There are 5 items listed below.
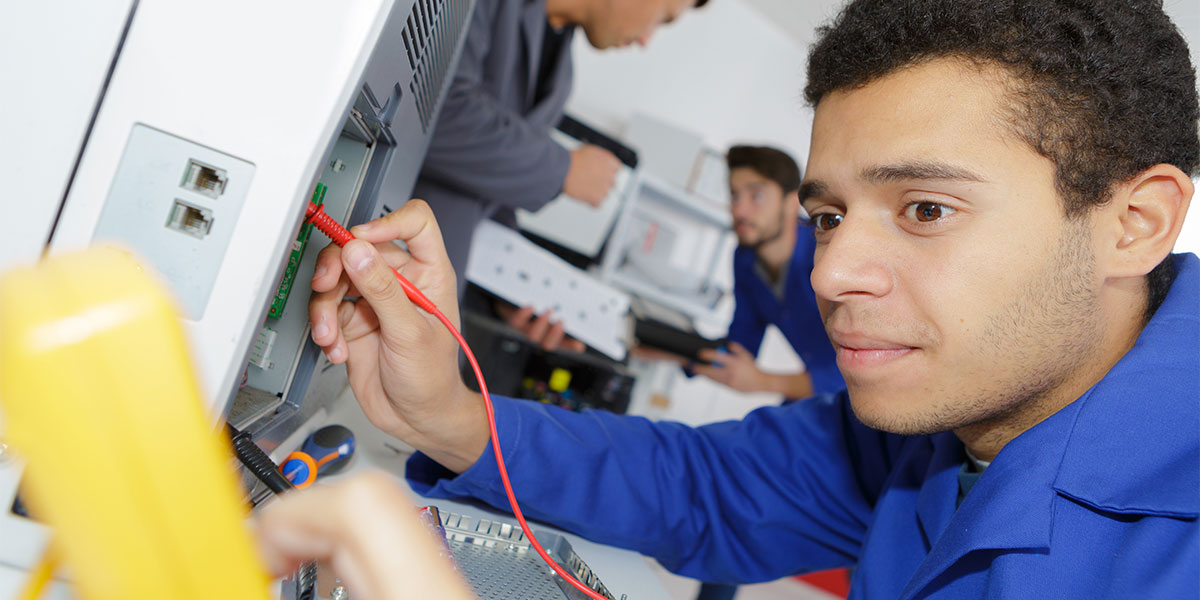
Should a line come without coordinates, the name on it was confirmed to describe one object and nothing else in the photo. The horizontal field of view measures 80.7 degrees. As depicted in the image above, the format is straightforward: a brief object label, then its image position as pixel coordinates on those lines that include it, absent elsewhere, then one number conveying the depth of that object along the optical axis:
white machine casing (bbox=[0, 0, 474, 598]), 0.37
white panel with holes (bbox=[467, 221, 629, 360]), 1.51
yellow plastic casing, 0.20
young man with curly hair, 0.58
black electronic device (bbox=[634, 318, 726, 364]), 1.79
